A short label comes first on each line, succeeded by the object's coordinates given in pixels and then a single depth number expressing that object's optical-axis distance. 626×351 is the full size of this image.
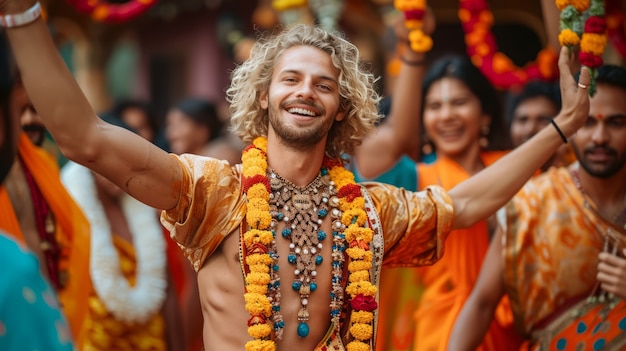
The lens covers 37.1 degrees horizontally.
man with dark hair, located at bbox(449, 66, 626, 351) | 4.03
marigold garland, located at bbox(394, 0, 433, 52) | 4.19
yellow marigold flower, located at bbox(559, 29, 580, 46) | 3.59
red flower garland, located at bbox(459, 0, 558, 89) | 6.07
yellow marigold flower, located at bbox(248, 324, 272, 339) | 2.98
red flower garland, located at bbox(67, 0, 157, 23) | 6.82
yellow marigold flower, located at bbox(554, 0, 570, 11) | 3.63
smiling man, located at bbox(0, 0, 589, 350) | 3.01
